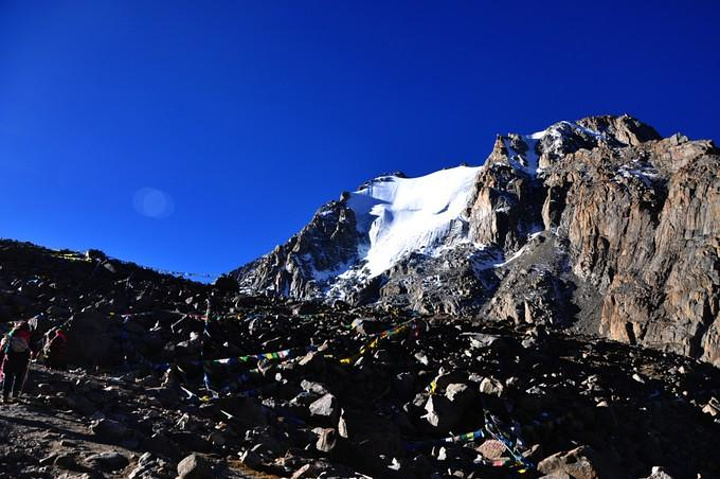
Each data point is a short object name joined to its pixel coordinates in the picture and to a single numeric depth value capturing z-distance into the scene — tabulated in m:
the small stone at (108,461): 6.15
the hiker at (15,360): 9.55
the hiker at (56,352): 12.95
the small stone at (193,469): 5.86
